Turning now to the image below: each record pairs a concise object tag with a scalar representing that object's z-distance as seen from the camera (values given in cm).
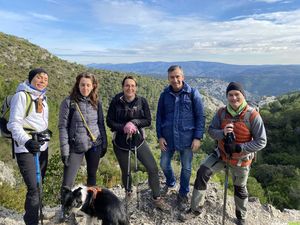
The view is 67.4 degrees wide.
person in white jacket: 322
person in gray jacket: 371
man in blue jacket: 411
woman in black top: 397
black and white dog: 324
